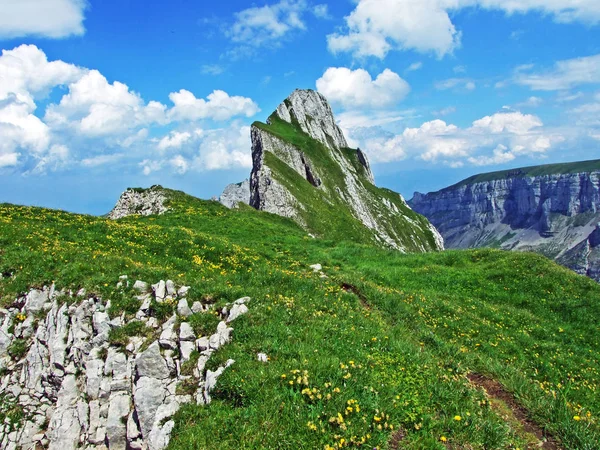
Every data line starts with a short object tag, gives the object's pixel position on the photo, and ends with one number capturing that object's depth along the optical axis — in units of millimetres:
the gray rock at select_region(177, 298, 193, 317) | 12234
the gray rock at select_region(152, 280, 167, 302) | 13117
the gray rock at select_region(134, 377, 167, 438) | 9430
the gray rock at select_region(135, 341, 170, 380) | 10414
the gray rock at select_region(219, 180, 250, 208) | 176012
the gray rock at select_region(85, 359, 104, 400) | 10938
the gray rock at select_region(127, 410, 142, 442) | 9430
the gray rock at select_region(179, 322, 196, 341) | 11156
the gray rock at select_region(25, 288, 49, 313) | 14031
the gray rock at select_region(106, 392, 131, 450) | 9664
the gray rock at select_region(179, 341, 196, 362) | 10684
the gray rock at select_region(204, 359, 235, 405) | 9391
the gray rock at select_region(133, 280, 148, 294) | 13685
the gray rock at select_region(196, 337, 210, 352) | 10875
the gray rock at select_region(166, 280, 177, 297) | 13273
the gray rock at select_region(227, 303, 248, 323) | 11898
